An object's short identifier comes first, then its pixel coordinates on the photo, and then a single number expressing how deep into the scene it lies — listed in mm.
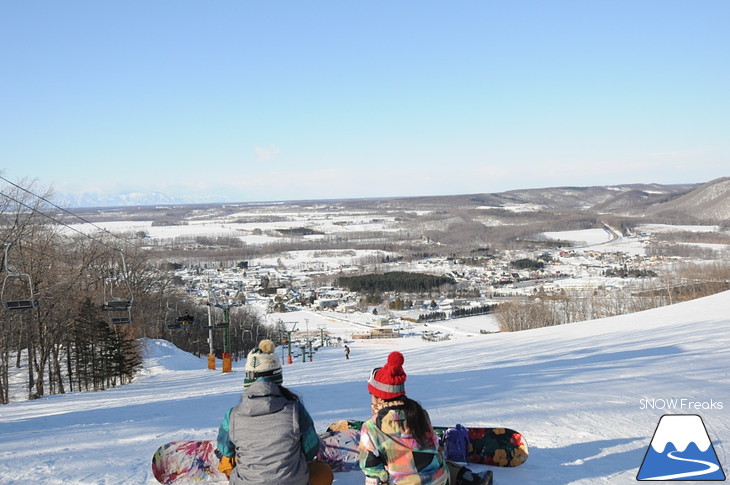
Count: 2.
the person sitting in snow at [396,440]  3131
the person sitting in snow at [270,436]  3182
